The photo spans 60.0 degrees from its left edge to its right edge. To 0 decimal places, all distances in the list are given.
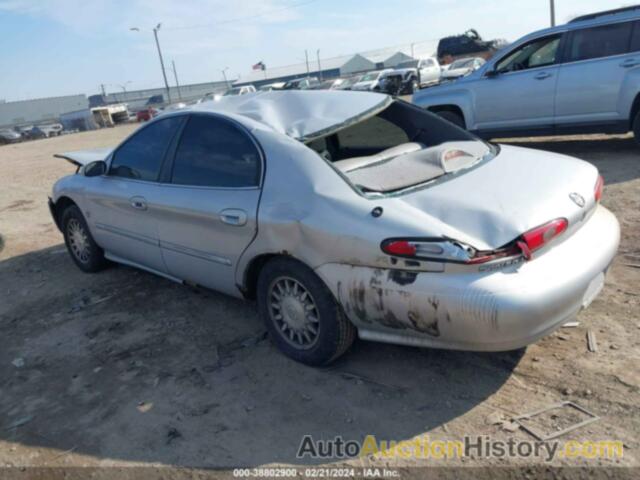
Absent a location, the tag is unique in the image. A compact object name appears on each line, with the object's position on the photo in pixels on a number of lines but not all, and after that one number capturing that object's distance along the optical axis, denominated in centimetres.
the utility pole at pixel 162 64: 5588
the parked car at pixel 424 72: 2989
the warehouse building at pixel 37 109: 8869
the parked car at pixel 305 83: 3806
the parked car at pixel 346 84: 3388
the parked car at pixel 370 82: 3078
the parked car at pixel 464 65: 2716
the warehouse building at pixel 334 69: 8388
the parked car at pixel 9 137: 4105
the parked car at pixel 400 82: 2972
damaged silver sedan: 266
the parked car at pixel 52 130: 4671
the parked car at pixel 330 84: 3641
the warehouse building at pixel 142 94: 9508
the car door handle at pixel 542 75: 790
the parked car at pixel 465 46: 3347
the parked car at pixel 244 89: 3733
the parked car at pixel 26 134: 4498
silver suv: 738
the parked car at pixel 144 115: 4381
